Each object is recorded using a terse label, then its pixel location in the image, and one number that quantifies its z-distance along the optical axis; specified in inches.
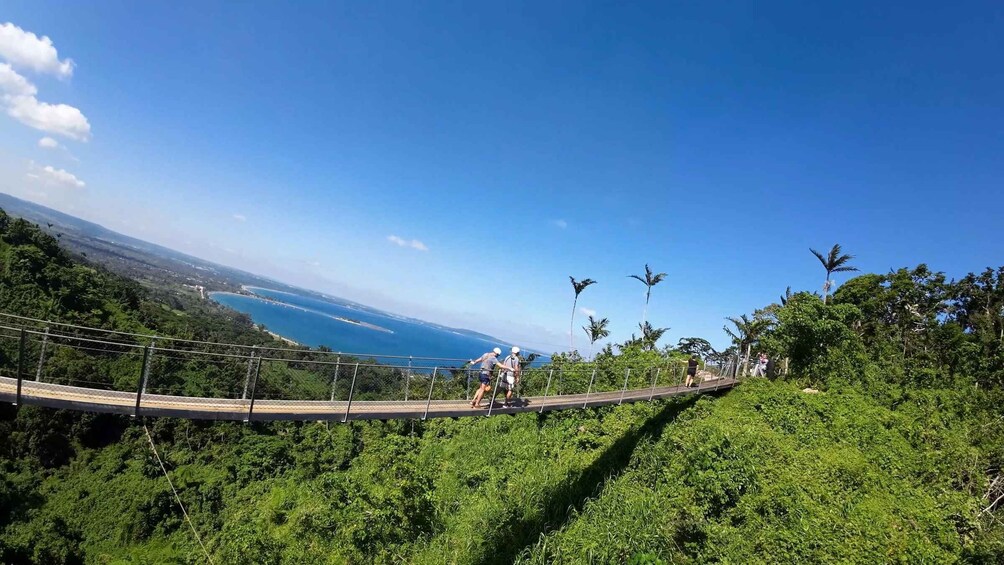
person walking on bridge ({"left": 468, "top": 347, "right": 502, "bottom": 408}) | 401.7
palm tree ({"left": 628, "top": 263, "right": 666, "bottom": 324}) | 1606.7
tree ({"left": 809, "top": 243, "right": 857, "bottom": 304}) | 1304.1
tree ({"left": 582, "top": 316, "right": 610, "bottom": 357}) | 1660.9
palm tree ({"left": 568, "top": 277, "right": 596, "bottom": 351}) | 1669.2
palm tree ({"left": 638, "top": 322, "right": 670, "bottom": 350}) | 1424.2
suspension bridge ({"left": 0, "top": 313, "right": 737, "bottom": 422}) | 250.4
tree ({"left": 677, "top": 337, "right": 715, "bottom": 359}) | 1102.0
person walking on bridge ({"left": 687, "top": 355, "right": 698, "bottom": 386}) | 756.6
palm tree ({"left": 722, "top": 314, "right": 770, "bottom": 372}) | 1287.2
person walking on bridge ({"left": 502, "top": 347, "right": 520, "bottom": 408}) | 426.0
